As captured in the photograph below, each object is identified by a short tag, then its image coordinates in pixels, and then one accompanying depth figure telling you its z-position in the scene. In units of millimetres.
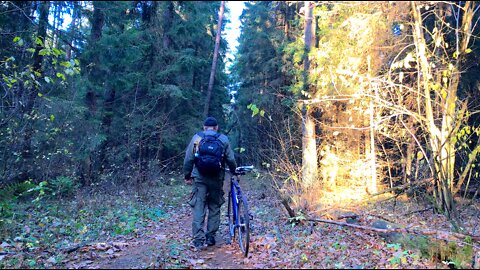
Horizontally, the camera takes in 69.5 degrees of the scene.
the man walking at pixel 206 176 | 5465
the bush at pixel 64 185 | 8953
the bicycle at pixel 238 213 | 5094
